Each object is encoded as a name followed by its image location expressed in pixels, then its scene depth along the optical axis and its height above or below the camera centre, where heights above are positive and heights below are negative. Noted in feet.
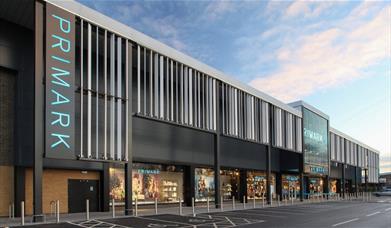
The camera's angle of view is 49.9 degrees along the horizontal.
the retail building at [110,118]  67.97 +4.87
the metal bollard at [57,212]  61.48 -10.40
